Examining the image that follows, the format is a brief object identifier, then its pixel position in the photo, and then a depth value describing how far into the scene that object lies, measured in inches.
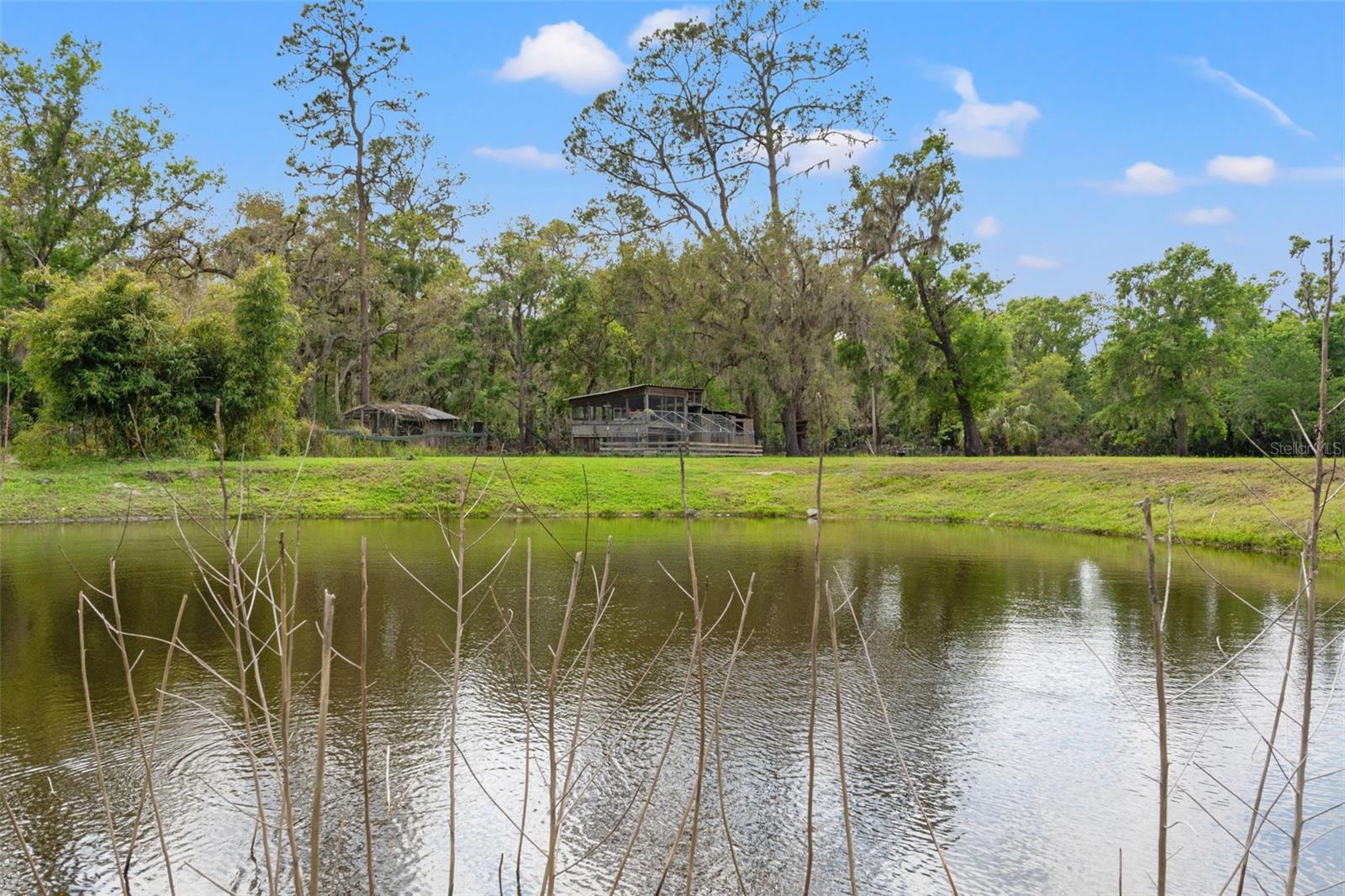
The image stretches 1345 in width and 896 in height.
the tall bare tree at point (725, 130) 1381.6
